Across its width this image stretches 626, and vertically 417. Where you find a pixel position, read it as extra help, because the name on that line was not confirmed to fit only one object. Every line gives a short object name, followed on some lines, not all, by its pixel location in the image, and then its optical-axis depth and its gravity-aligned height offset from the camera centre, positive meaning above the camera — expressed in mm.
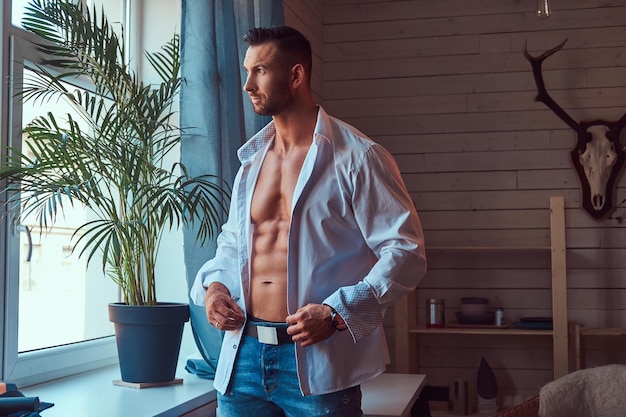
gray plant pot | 2199 -294
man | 1486 -59
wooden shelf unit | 3566 -345
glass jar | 3771 -396
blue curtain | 2438 +393
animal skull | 3740 +319
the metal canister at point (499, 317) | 3729 -414
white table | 2467 -570
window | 2143 -173
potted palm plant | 2076 +191
